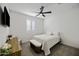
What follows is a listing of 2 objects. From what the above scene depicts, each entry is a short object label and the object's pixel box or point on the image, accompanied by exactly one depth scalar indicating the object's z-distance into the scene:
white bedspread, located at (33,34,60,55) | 2.43
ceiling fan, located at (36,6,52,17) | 2.44
